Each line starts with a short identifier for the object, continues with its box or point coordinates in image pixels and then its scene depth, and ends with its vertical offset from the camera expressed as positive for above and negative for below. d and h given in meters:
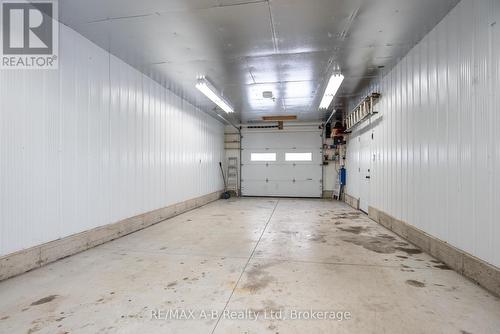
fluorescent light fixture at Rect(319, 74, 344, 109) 4.93 +1.73
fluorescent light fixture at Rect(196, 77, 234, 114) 5.27 +1.74
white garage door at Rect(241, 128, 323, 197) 10.53 +0.14
